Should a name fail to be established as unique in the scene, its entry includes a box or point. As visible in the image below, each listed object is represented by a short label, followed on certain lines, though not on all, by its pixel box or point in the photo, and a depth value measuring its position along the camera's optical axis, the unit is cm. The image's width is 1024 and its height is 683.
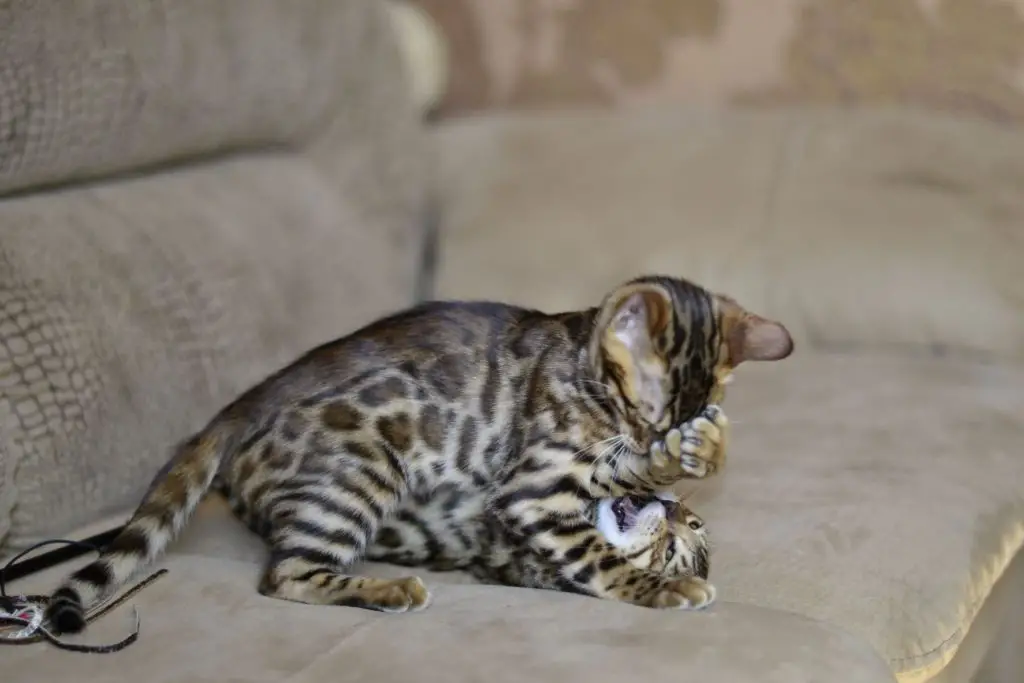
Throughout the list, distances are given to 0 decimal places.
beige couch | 142
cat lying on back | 150
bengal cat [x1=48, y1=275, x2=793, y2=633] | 148
